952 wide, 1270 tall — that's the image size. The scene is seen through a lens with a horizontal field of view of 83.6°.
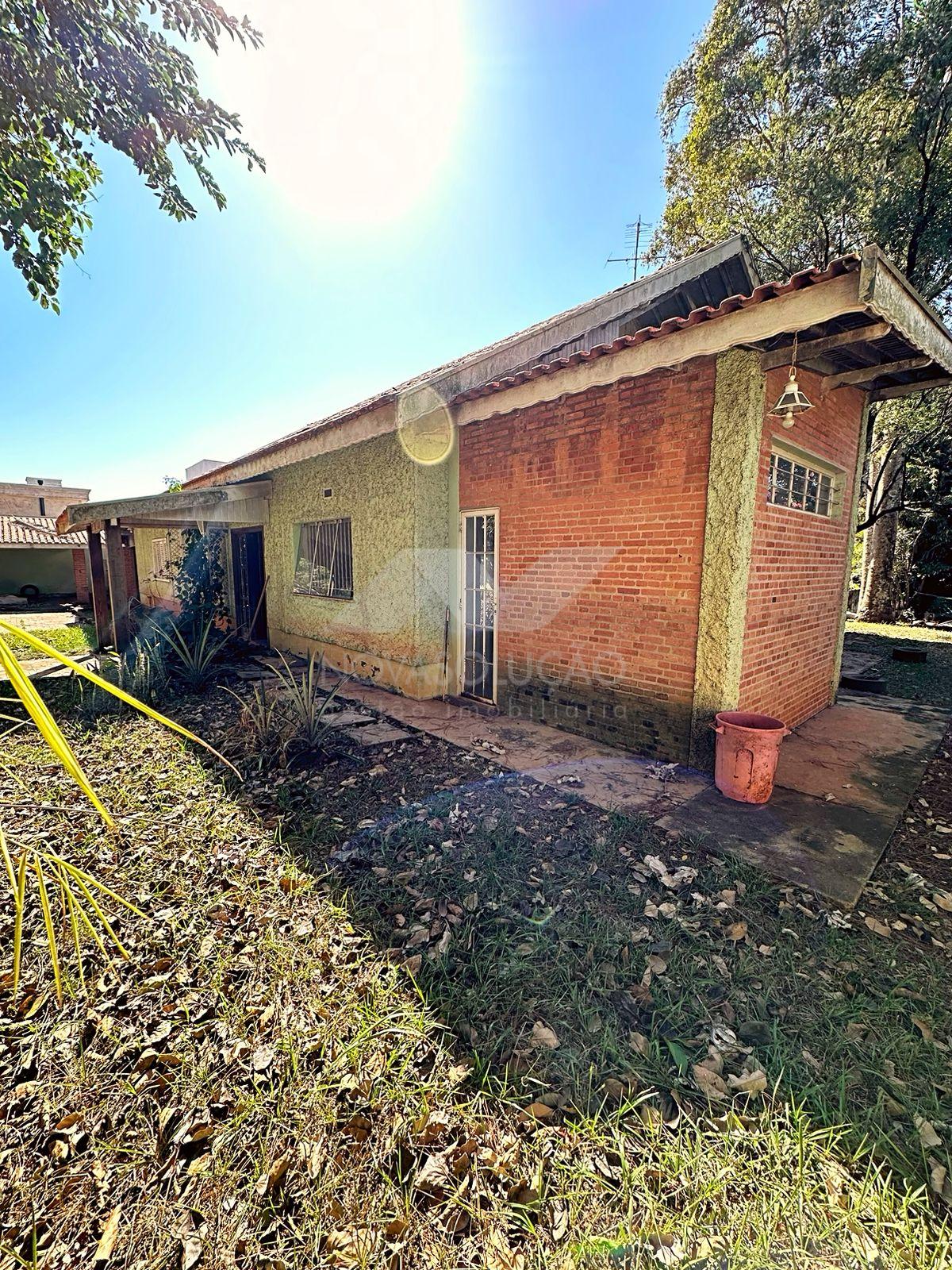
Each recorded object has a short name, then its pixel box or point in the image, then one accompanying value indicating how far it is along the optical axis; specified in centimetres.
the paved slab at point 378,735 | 654
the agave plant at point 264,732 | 586
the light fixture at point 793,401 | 441
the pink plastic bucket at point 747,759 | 479
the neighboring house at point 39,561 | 2431
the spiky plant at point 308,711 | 605
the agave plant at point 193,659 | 862
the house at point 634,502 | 501
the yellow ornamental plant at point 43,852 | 71
